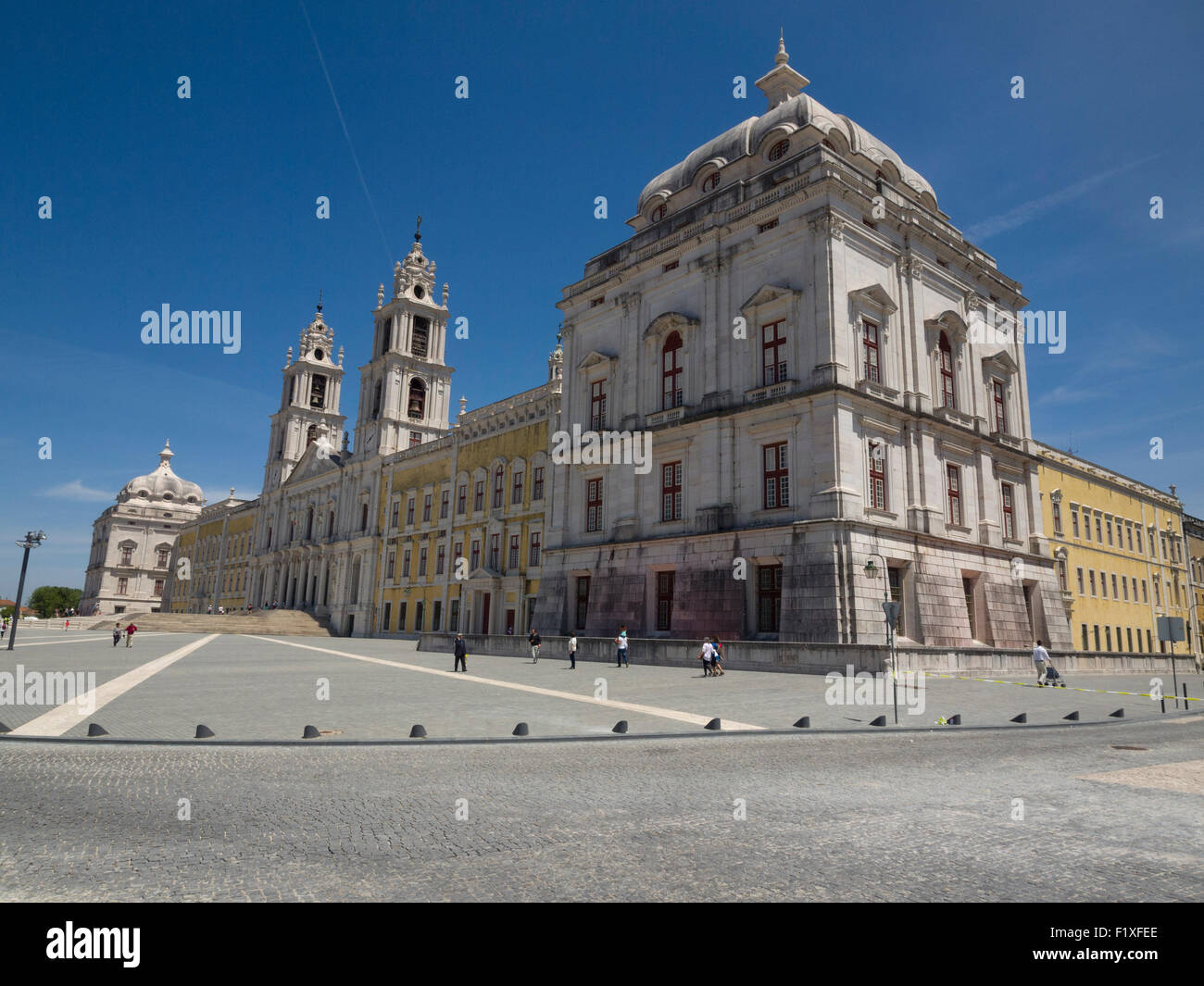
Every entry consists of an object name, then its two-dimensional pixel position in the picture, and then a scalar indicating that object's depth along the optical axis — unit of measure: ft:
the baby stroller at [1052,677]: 73.36
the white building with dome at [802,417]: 92.02
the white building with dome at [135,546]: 369.50
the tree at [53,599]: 450.30
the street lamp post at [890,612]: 50.80
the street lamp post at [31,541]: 106.11
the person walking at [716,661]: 73.61
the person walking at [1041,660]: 74.28
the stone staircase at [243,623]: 200.03
